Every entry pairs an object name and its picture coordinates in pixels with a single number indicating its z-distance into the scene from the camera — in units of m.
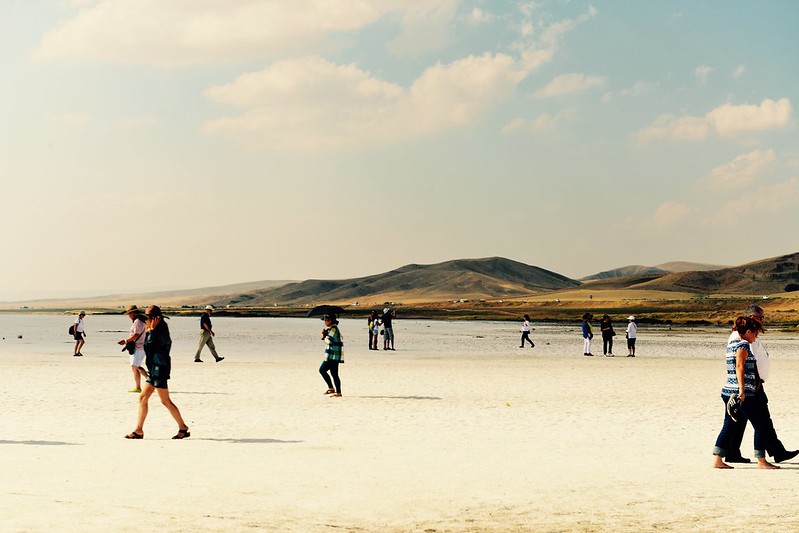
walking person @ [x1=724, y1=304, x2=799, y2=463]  10.77
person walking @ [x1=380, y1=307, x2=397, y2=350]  41.88
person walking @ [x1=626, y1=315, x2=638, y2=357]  36.92
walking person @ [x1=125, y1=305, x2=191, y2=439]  12.85
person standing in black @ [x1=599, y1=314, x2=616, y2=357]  37.97
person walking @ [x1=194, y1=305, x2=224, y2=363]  30.09
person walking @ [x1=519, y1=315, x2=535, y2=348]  45.08
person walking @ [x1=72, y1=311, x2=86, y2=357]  34.94
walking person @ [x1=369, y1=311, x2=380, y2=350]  42.38
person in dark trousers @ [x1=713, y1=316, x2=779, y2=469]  10.68
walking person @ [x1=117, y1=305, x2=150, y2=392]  18.81
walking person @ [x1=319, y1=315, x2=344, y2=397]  19.06
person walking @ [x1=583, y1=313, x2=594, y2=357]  37.72
